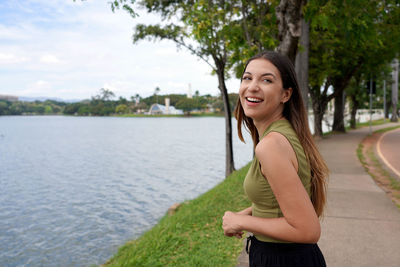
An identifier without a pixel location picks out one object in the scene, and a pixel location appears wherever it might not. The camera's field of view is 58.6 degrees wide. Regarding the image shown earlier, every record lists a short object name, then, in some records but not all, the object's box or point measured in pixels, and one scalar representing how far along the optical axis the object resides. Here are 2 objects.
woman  1.45
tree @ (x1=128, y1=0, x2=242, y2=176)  9.99
